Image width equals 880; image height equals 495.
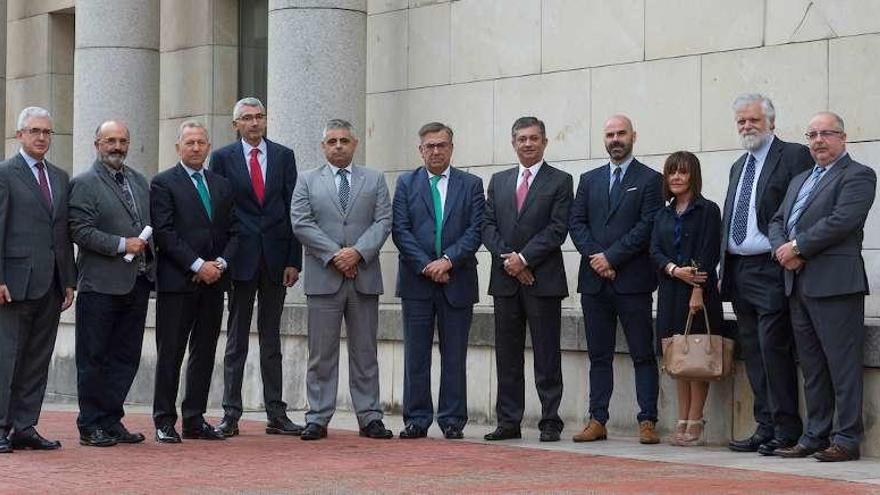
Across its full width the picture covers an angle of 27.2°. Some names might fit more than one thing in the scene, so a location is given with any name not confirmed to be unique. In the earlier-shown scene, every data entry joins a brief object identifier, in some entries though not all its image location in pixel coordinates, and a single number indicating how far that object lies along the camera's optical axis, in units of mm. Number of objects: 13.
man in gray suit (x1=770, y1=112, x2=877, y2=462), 11062
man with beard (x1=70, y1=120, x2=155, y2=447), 12141
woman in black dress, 12062
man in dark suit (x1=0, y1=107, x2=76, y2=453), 11805
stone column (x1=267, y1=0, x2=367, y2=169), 15703
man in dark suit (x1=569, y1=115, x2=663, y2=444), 12297
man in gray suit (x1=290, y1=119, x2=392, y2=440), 12703
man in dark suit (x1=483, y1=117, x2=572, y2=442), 12555
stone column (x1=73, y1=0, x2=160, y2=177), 18516
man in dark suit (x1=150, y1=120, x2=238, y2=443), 12531
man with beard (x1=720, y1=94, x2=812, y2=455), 11516
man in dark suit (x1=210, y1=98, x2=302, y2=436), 12977
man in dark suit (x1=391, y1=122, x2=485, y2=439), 12719
